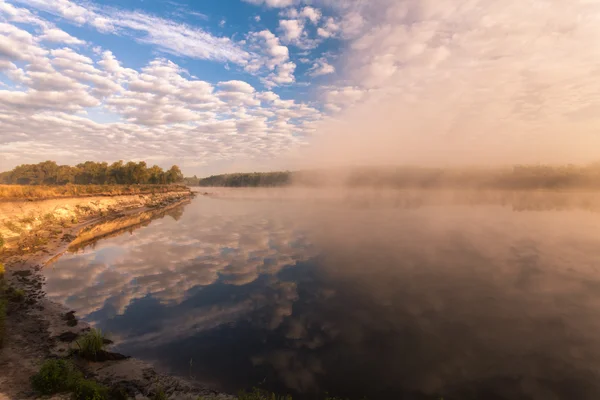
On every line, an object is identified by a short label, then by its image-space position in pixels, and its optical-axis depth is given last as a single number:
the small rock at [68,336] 13.38
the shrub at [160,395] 9.65
